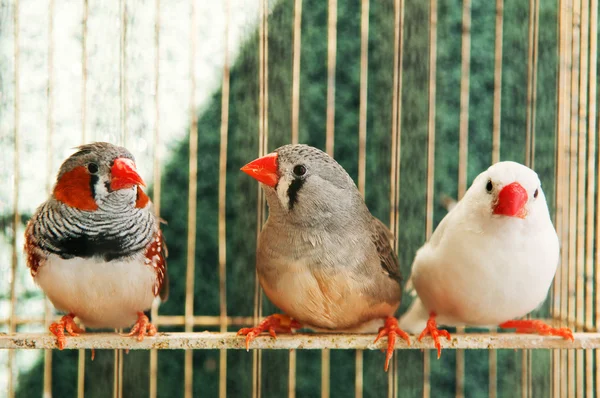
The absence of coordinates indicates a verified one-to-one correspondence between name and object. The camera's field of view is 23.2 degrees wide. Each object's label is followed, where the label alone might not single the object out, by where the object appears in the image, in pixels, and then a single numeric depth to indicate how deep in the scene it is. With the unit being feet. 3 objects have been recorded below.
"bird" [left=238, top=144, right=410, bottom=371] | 1.43
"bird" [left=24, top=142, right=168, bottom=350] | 1.42
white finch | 1.42
